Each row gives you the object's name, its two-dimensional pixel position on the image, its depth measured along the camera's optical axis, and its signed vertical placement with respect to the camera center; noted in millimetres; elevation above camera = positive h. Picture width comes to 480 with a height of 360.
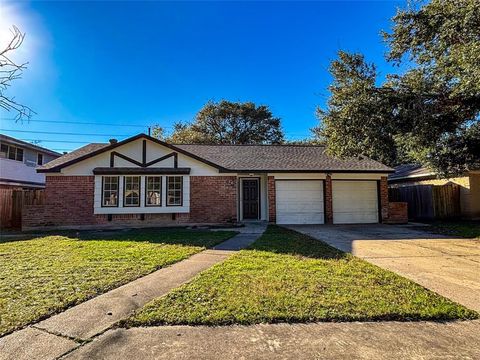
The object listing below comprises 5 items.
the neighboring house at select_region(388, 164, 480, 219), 15961 +663
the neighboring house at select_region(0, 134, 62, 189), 19047 +2751
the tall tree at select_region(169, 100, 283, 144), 35031 +9151
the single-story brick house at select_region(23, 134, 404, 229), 12875 +568
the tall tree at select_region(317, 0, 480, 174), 8316 +3360
